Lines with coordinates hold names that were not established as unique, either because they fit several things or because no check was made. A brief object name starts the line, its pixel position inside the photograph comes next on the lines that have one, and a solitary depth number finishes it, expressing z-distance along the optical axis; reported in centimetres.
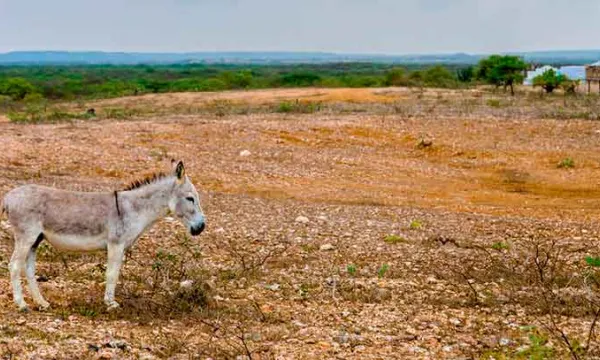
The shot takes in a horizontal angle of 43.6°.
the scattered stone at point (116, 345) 729
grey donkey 802
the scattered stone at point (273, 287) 966
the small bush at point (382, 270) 1039
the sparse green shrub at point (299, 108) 3231
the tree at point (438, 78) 5931
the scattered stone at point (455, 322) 851
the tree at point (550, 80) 4741
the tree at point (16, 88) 6172
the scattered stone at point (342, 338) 789
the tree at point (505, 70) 5528
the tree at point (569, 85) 4491
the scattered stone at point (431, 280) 1010
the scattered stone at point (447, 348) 772
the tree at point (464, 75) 8492
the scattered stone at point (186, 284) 898
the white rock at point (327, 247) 1160
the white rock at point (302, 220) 1331
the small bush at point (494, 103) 3438
